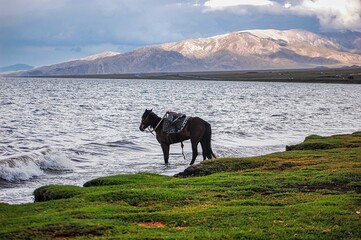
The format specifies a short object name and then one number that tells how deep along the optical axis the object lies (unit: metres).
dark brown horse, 26.95
